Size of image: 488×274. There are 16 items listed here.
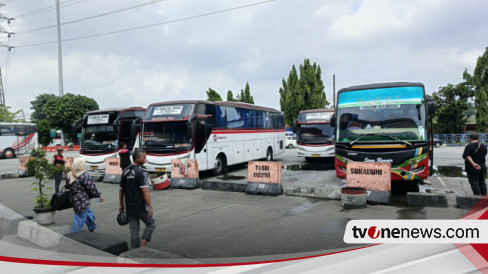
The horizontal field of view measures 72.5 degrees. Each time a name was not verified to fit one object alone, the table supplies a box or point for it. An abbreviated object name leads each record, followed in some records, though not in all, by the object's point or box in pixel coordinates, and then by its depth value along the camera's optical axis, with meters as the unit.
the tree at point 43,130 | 50.42
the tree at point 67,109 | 37.81
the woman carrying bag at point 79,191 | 6.14
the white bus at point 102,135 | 15.90
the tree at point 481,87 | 34.69
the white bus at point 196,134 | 13.31
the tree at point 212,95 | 38.88
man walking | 5.16
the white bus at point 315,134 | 17.98
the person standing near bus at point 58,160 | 11.16
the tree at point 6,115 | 48.29
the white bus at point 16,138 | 31.98
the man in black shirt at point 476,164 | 8.07
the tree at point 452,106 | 36.94
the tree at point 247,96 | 44.97
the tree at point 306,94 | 40.84
